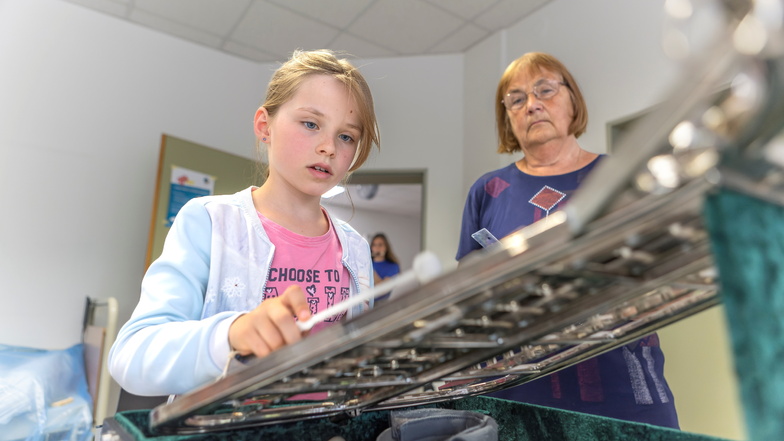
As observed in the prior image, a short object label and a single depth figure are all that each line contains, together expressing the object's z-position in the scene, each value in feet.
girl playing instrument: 1.69
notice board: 9.27
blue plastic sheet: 5.88
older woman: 2.86
